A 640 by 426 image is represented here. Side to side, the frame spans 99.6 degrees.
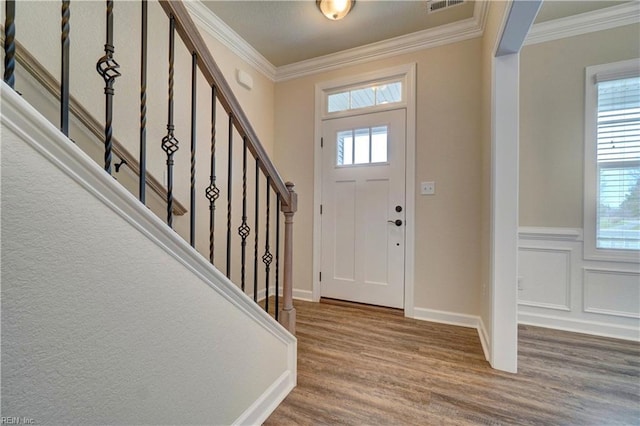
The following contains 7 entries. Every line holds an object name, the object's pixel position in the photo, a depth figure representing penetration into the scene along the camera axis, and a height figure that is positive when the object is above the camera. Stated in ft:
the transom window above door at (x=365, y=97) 9.20 +4.11
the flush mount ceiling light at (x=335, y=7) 7.09 +5.46
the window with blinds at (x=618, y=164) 7.32 +1.41
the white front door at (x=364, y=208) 9.05 +0.14
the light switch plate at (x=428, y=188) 8.52 +0.79
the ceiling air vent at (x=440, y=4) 7.25 +5.67
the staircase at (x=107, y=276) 1.90 -0.60
